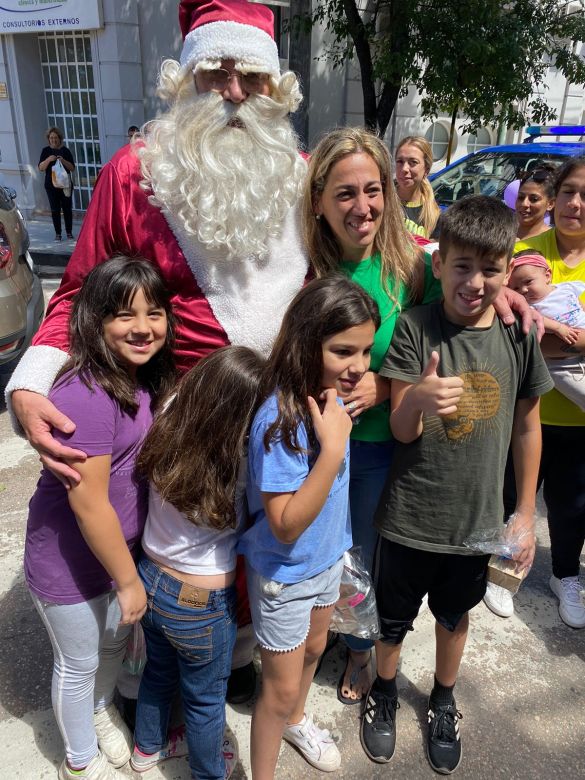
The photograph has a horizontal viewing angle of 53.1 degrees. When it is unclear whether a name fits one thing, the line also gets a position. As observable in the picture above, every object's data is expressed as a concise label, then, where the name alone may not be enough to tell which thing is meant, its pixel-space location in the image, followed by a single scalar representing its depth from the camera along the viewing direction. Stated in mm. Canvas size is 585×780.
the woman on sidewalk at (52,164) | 9664
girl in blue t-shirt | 1364
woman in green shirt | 1686
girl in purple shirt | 1424
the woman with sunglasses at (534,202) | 3404
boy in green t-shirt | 1573
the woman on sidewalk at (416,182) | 4473
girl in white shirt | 1442
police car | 5711
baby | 2006
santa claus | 1704
